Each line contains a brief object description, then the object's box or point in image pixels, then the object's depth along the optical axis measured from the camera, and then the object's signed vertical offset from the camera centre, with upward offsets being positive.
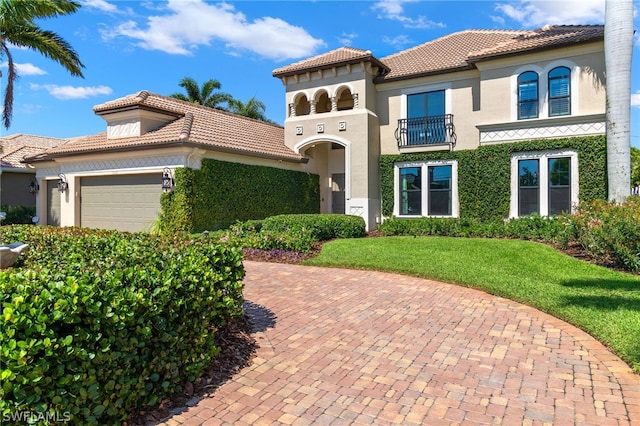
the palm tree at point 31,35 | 16.11 +7.89
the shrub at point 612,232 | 9.78 -0.42
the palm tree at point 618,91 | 13.20 +4.19
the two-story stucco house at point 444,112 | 15.84 +4.55
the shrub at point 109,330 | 2.80 -0.95
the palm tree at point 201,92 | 35.81 +10.82
